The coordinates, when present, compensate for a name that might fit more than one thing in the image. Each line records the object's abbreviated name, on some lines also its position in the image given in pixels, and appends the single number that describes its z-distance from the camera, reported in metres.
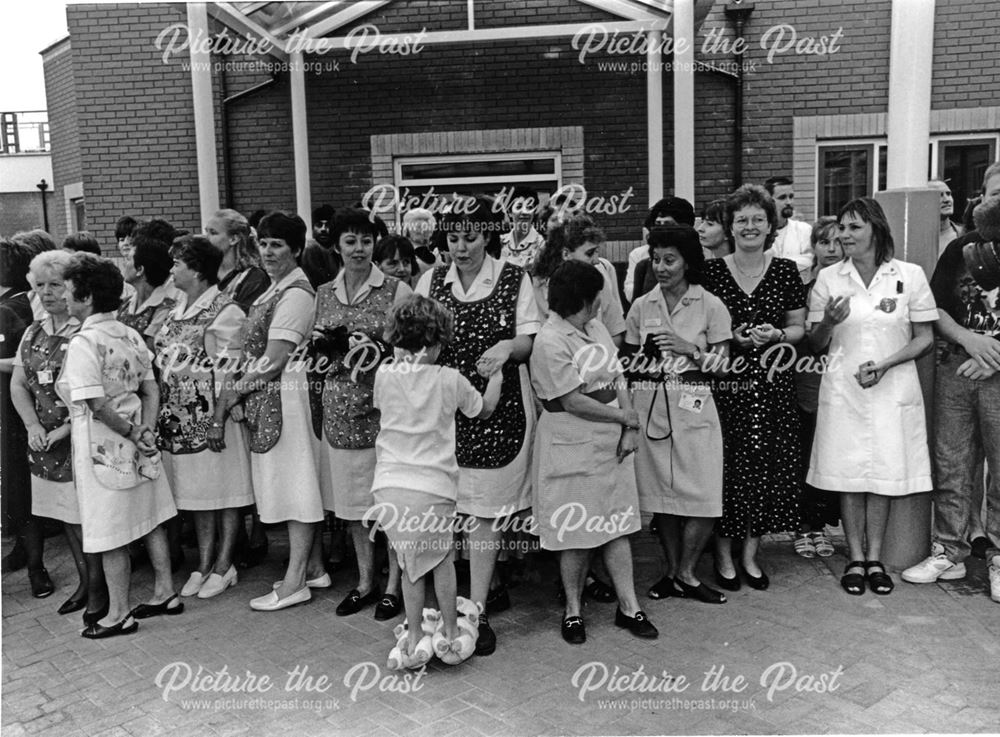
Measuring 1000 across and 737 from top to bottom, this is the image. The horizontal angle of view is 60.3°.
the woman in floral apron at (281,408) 4.54
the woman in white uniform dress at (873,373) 4.59
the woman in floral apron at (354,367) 4.45
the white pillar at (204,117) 7.95
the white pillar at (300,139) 8.74
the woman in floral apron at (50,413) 4.70
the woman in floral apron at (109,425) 4.18
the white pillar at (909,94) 5.19
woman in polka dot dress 4.62
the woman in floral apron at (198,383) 4.68
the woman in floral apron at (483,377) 4.18
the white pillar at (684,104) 8.13
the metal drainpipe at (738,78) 9.08
